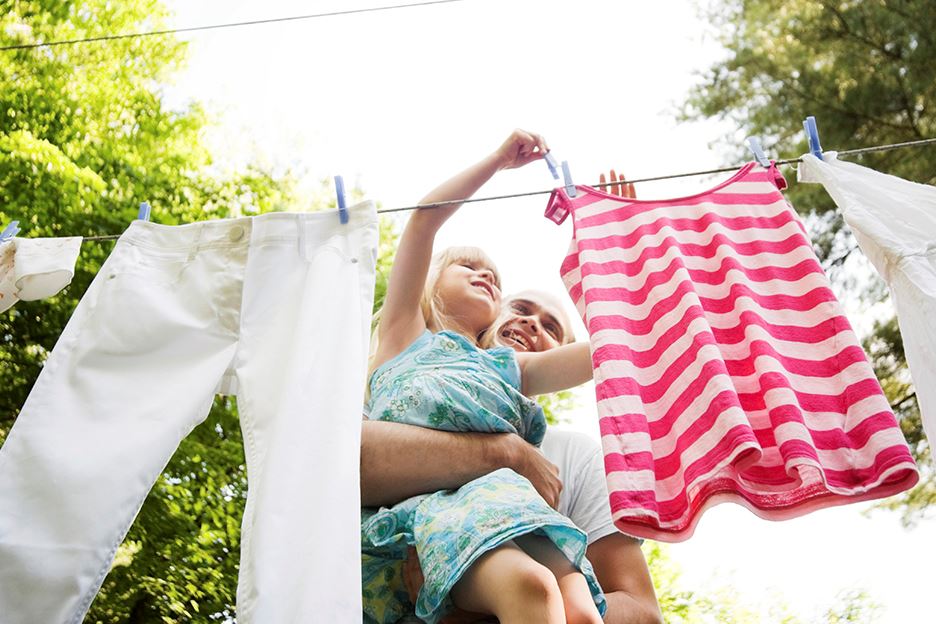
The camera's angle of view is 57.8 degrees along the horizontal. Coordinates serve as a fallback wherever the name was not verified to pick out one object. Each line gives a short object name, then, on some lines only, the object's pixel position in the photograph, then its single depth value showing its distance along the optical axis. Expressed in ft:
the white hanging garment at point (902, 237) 5.99
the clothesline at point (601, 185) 6.26
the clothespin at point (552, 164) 7.10
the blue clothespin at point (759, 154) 7.28
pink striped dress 5.33
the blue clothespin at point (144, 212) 7.07
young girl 5.15
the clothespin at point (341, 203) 6.49
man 6.11
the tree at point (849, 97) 15.67
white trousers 4.72
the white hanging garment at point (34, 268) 6.82
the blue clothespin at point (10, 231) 7.17
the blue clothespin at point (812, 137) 6.75
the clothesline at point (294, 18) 10.37
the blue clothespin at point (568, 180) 7.15
